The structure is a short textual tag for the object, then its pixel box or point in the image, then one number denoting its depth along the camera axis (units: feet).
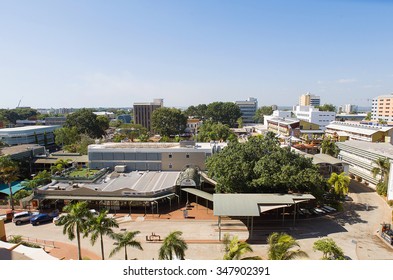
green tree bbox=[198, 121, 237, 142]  201.98
